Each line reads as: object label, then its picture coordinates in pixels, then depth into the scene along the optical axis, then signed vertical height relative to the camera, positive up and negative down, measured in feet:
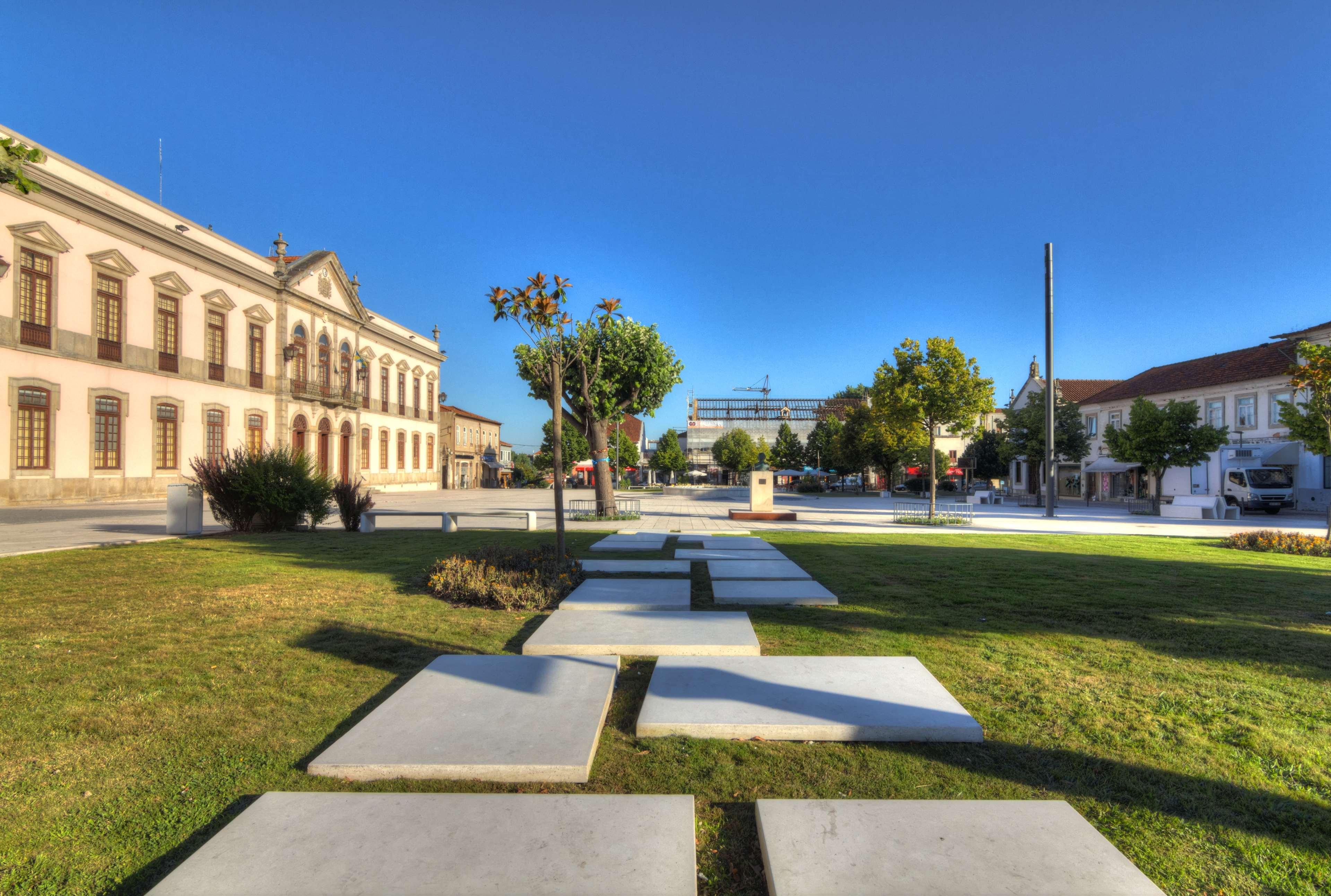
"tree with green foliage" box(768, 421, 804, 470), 218.38 +2.33
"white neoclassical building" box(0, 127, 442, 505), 76.23 +16.34
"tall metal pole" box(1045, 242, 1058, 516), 78.38 +9.74
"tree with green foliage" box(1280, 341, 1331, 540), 42.01 +5.06
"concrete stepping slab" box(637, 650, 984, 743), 11.29 -4.45
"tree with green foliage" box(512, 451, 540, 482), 206.59 -2.81
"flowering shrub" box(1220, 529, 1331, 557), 42.09 -5.43
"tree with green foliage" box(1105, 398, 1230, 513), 88.53 +2.85
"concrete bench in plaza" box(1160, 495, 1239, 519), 80.43 -6.01
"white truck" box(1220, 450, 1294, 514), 94.02 -4.22
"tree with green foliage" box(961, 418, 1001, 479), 177.58 +0.88
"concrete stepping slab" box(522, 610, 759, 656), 16.28 -4.52
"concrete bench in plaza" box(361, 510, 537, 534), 49.93 -4.46
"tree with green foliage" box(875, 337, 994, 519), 71.00 +7.18
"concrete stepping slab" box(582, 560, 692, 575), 29.78 -4.80
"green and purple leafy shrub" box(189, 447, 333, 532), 47.96 -2.11
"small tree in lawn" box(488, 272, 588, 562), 26.91 +6.04
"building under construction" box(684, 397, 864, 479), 334.44 +21.93
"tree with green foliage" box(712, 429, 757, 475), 239.09 +2.57
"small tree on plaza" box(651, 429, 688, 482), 234.99 +1.24
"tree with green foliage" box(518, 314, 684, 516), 67.56 +8.33
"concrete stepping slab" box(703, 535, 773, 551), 39.75 -5.21
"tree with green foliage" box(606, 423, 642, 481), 191.21 +2.39
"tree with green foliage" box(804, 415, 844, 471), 171.94 +4.04
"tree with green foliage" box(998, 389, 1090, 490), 125.29 +4.77
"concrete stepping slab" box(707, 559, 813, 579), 27.99 -4.79
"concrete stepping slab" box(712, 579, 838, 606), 22.74 -4.67
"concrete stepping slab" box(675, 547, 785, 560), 34.58 -5.00
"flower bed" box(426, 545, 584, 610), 22.65 -4.25
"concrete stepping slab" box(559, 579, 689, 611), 21.66 -4.61
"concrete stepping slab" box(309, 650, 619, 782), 9.72 -4.40
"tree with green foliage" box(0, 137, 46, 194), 16.79 +7.62
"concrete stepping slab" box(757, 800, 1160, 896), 7.00 -4.39
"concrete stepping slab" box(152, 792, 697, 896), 6.93 -4.32
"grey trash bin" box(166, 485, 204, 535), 46.37 -3.43
